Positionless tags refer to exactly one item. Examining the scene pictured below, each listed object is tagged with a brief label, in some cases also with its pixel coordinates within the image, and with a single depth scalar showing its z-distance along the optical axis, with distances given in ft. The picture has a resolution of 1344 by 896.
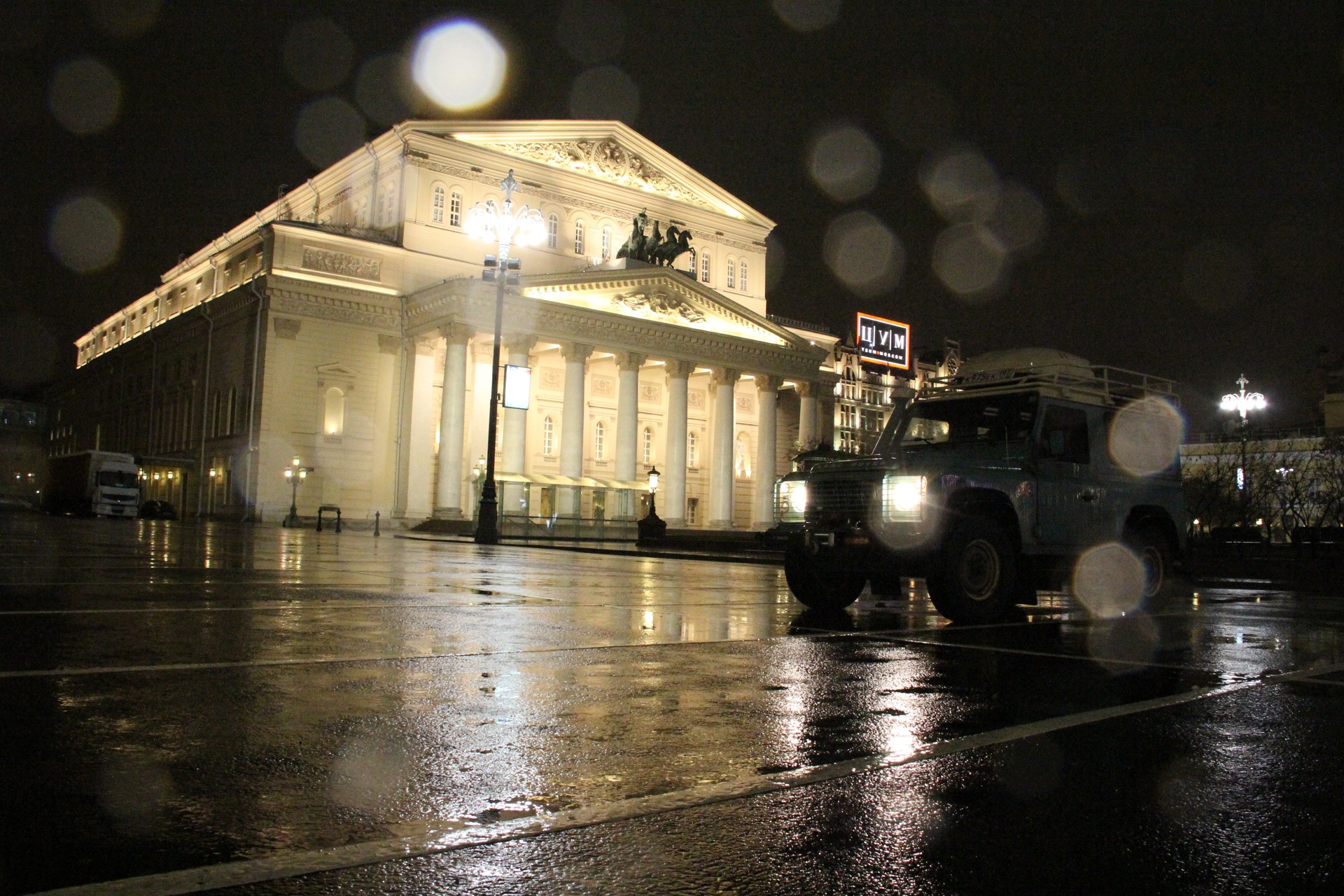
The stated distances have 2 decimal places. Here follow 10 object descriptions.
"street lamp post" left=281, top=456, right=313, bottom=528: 164.35
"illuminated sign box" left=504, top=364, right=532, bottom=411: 130.52
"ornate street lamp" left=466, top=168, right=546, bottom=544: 116.57
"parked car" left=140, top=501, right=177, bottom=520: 203.21
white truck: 184.44
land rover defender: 36.58
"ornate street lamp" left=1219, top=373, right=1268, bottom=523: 263.90
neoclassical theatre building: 178.60
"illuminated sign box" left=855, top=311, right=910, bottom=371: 268.21
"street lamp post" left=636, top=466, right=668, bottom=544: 130.62
